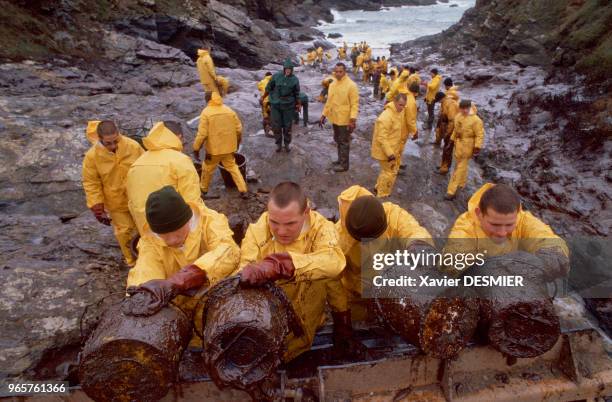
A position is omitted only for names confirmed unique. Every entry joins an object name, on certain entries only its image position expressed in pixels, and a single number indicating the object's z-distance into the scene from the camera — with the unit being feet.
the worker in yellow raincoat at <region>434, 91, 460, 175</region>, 25.98
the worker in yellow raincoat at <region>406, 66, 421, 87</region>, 35.60
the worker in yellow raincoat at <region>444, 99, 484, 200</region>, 21.33
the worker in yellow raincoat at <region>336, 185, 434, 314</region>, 8.65
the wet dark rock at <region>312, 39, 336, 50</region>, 117.80
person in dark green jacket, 24.23
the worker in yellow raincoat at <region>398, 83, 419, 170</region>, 22.27
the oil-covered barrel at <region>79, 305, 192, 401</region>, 5.76
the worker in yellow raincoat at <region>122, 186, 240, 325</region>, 6.20
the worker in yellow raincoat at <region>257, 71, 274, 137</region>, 29.69
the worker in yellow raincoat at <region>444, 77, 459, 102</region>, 27.86
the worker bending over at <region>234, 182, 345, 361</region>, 6.97
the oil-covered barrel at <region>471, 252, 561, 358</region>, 6.81
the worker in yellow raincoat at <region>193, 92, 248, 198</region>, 19.24
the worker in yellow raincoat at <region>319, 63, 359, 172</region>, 22.93
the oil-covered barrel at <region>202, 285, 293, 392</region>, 5.87
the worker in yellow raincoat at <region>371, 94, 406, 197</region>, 20.33
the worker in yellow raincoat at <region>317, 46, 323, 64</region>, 83.75
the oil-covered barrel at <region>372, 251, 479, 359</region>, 6.70
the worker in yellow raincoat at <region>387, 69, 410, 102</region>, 32.39
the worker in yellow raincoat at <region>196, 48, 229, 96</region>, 35.17
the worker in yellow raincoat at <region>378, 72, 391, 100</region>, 48.84
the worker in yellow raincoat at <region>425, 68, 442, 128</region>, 36.42
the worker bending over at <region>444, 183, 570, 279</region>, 7.95
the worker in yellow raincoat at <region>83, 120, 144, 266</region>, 12.90
